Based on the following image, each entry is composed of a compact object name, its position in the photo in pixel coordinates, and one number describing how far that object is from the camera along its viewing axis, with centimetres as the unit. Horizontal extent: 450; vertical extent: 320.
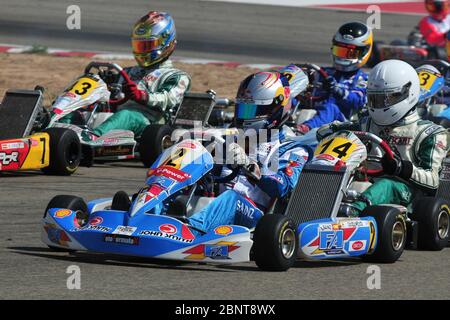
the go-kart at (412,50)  1884
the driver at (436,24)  2000
